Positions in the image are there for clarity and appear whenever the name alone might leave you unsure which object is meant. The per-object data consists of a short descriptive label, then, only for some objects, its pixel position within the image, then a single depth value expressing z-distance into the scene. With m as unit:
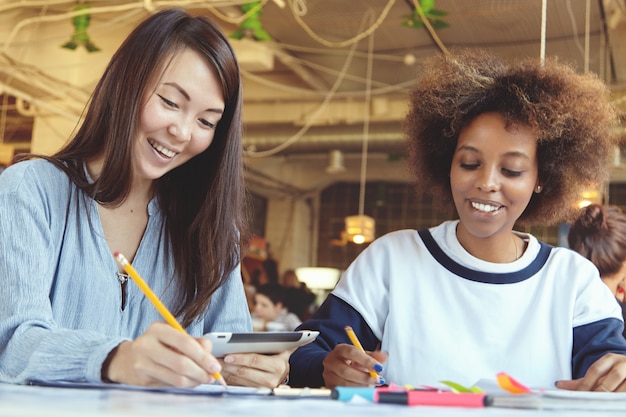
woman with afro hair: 1.56
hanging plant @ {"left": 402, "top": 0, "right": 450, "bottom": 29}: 4.38
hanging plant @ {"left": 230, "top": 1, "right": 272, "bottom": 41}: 4.47
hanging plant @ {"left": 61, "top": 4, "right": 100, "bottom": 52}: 5.06
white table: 0.58
